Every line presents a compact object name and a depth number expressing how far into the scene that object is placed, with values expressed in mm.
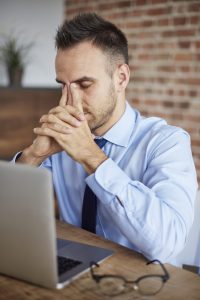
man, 1388
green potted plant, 4473
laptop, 1038
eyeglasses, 1124
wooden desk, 1100
